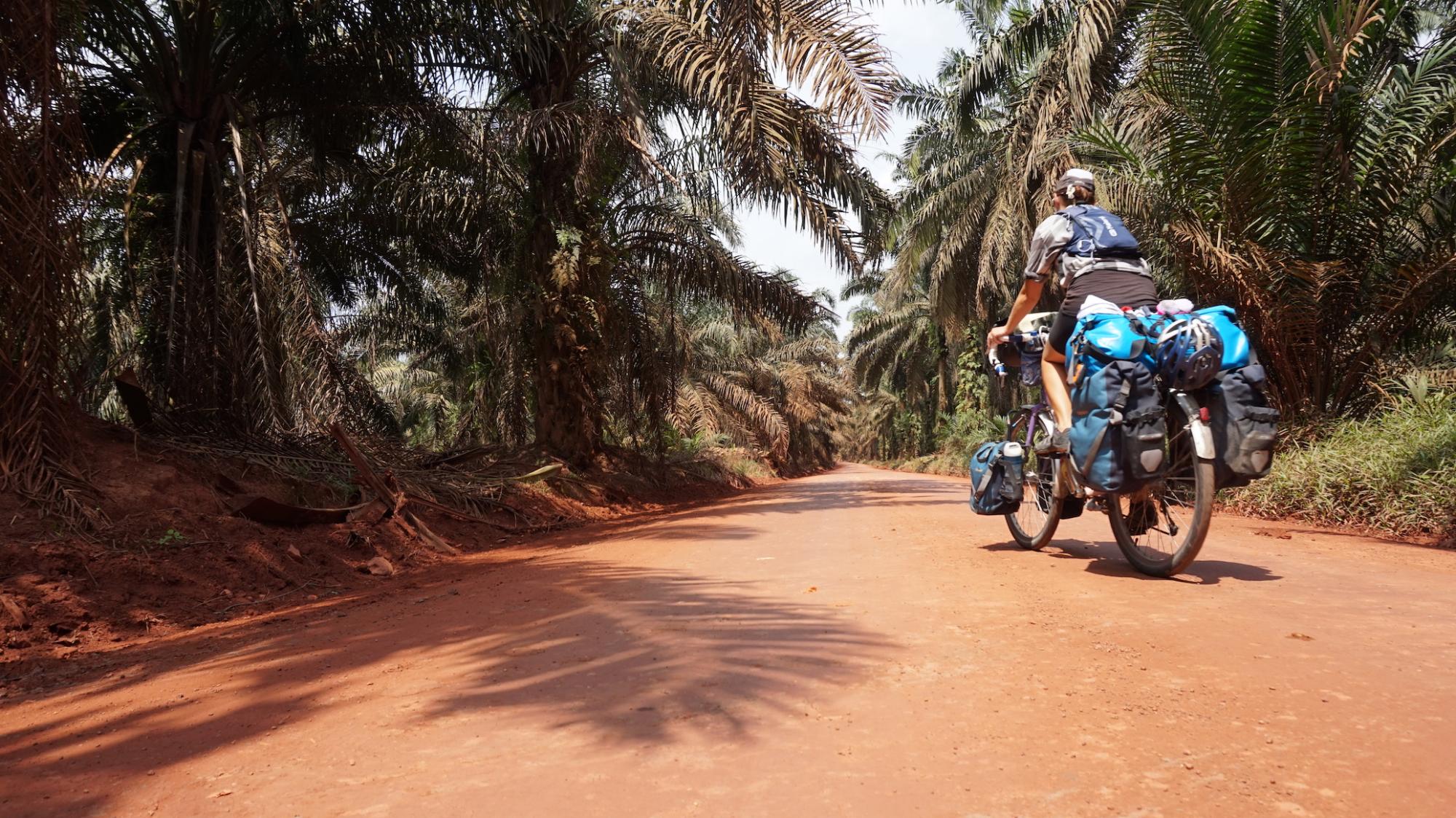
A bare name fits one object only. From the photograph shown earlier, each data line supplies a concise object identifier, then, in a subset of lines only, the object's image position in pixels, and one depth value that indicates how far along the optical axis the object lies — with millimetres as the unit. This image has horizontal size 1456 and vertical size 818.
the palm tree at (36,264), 5102
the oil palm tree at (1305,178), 7895
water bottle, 5102
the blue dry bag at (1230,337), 3816
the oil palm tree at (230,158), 7902
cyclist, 4320
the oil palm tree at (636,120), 8906
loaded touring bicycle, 3762
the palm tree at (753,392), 26719
